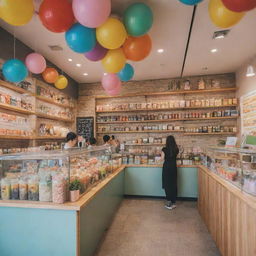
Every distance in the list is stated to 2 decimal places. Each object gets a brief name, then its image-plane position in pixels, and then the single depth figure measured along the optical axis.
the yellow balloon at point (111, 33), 2.25
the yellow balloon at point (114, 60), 2.74
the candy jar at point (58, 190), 1.84
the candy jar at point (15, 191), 1.98
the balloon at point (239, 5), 1.74
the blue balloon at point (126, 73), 3.62
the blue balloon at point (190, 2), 1.97
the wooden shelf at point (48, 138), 4.25
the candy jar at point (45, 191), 1.89
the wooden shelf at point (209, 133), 5.48
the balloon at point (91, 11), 1.94
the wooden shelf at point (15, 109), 3.27
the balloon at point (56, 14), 2.11
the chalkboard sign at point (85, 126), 6.23
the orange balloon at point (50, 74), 3.83
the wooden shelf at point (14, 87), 3.27
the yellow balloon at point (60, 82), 4.27
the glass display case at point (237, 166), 1.87
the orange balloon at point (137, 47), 2.63
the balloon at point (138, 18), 2.25
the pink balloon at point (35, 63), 3.15
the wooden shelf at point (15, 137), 3.23
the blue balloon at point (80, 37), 2.35
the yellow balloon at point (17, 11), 1.95
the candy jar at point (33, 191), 1.93
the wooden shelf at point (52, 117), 4.37
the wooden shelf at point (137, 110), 5.80
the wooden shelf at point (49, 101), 4.34
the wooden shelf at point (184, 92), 5.52
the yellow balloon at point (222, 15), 2.02
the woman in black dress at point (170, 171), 4.08
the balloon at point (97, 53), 2.76
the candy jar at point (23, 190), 1.96
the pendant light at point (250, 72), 3.78
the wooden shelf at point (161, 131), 5.79
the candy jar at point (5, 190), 1.99
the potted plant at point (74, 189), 1.91
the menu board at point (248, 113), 4.40
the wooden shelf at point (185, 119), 5.40
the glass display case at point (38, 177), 1.89
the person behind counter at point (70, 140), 3.81
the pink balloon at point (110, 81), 3.61
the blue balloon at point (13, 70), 2.87
